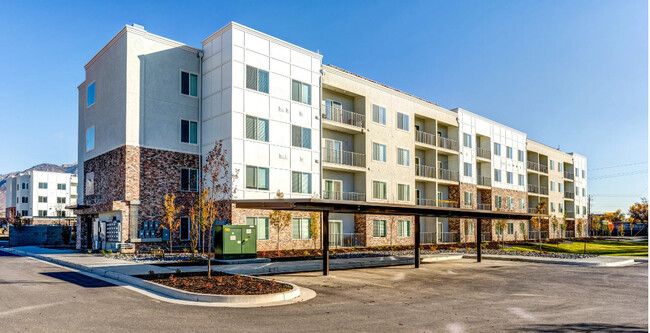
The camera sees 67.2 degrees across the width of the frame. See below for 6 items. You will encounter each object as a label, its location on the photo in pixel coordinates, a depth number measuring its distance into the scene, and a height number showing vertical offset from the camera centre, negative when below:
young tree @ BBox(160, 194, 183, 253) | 26.34 -1.06
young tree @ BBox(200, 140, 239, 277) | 29.63 -0.30
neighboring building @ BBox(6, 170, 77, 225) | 94.12 +0.83
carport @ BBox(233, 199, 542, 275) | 18.38 -0.49
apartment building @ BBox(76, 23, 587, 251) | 29.67 +4.36
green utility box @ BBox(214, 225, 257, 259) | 23.48 -2.15
